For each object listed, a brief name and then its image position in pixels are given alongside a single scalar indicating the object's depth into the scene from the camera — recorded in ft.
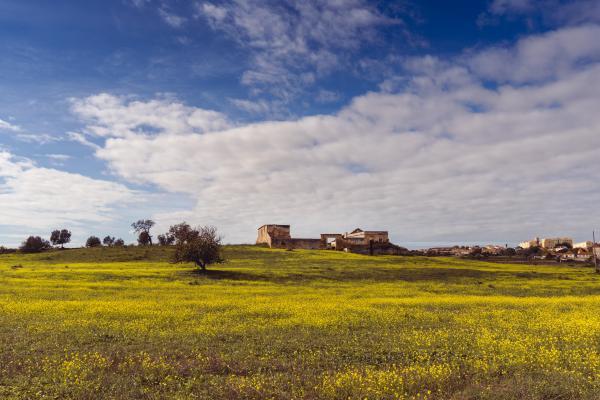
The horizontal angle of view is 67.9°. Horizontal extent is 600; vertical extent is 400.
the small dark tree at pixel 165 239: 426.47
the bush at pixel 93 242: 479.00
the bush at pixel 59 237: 466.70
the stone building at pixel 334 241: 389.19
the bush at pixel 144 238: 453.58
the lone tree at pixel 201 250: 198.29
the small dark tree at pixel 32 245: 397.60
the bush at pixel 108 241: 490.98
